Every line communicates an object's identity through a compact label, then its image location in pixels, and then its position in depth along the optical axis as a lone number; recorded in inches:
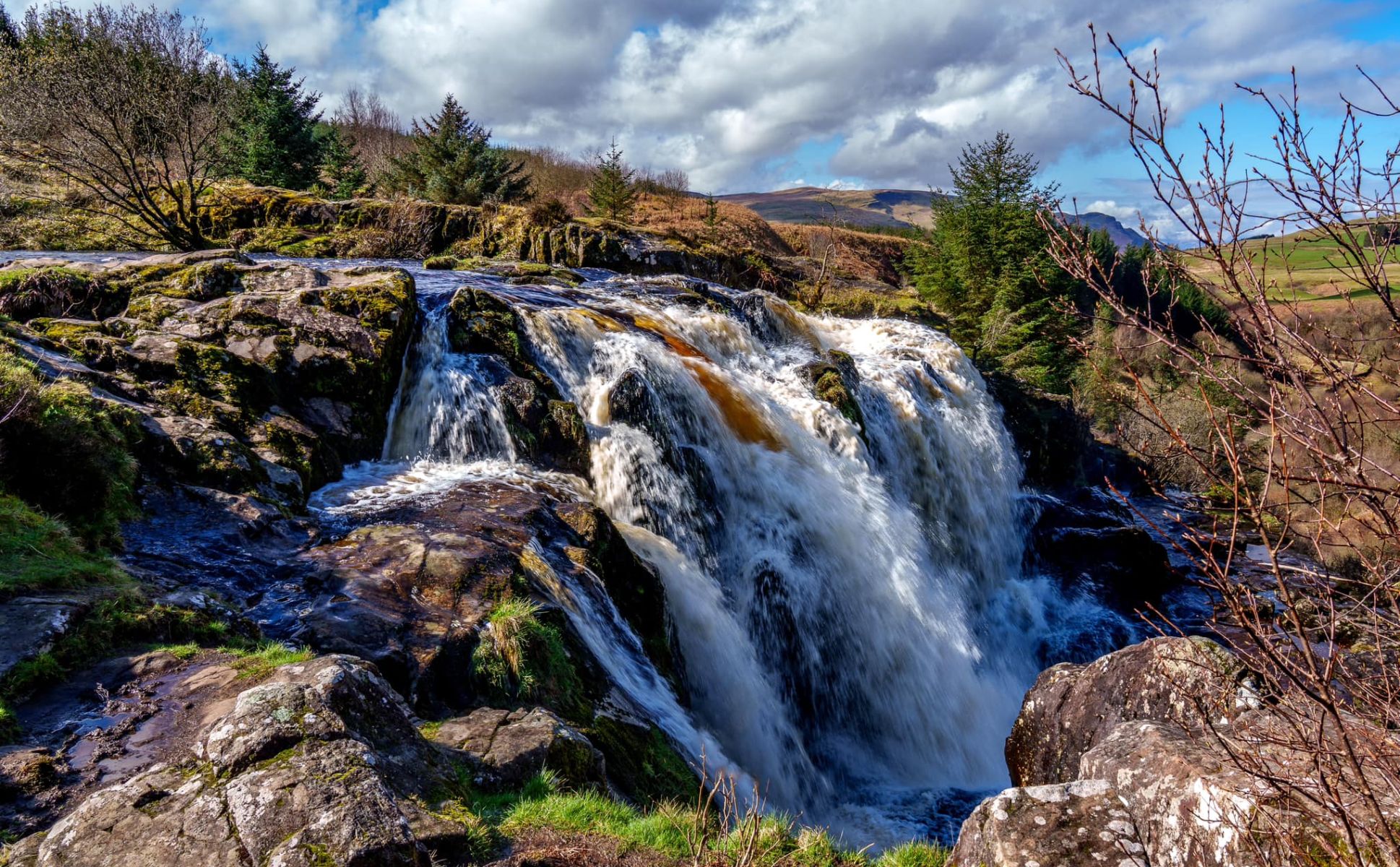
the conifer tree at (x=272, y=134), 1066.7
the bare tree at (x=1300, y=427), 84.7
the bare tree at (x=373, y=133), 1582.2
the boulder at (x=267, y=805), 110.6
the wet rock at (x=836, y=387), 575.8
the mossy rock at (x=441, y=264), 754.2
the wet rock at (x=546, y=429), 395.5
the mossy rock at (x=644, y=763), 210.1
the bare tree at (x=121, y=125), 634.8
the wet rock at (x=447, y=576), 211.5
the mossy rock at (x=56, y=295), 390.3
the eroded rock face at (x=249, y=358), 306.8
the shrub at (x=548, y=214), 895.1
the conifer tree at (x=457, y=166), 1092.5
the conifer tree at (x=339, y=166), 1167.6
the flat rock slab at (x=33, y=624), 162.7
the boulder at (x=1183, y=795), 126.7
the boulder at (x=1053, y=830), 139.2
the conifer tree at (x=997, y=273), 1120.8
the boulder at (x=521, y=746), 177.5
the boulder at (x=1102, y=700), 212.7
